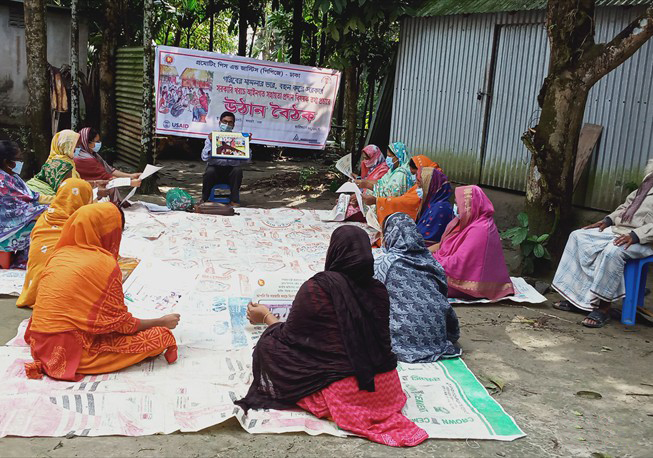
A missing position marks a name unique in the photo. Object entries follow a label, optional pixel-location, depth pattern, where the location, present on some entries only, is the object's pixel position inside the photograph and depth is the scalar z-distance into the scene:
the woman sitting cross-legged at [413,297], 4.30
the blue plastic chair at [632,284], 5.24
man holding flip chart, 8.70
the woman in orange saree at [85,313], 3.56
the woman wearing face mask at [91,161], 7.69
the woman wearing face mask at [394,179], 7.24
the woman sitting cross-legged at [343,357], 3.29
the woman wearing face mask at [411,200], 6.74
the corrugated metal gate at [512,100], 7.91
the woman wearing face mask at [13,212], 5.60
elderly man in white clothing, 5.21
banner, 9.36
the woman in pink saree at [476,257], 5.64
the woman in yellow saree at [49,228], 4.74
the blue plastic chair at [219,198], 8.62
